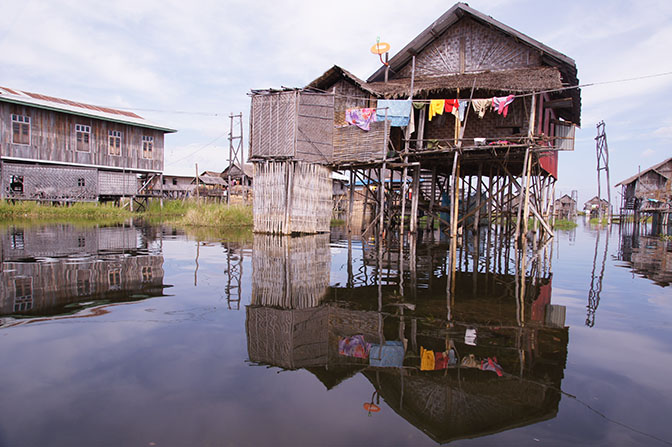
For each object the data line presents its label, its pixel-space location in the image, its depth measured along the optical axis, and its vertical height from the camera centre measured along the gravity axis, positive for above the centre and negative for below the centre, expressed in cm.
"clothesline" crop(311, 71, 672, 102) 1248 +390
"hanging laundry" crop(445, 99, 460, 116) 1389 +370
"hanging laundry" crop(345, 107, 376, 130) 1518 +354
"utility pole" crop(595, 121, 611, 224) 3069 +488
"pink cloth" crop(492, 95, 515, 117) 1322 +368
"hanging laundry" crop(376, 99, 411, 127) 1484 +373
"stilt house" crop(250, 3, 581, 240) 1415 +373
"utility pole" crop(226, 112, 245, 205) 2690 +481
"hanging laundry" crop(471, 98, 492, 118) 1355 +366
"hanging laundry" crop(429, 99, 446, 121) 1412 +373
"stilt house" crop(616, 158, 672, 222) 3259 +284
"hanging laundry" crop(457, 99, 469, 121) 1384 +359
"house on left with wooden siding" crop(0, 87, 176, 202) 2288 +346
